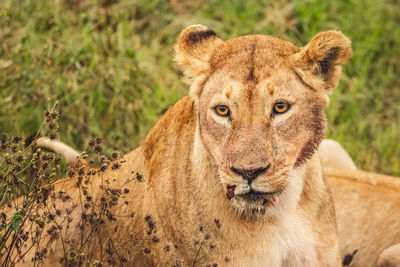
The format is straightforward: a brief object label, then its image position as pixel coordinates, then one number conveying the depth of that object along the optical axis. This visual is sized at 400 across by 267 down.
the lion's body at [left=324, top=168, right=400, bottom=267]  10.10
